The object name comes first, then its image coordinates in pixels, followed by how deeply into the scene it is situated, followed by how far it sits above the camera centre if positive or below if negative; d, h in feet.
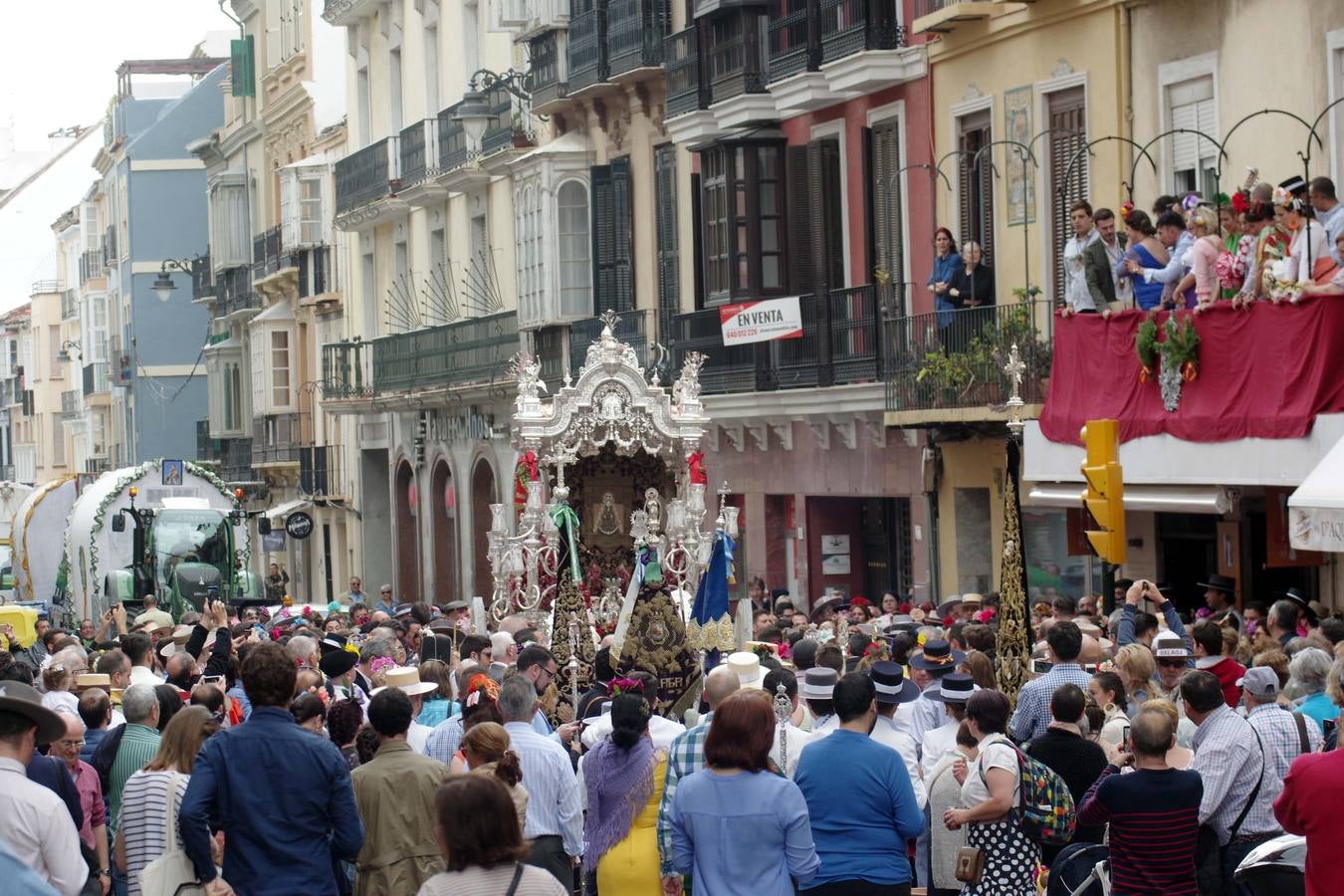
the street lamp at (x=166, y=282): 196.25 +13.35
